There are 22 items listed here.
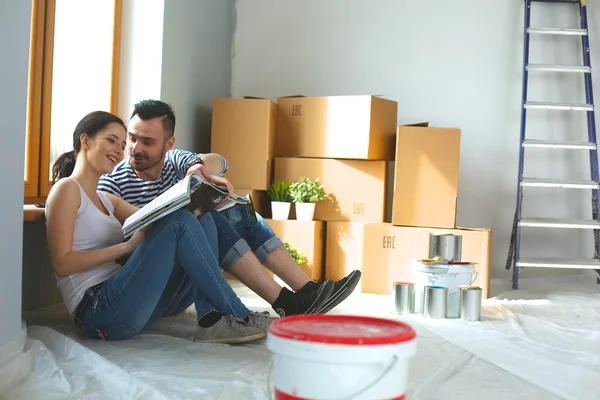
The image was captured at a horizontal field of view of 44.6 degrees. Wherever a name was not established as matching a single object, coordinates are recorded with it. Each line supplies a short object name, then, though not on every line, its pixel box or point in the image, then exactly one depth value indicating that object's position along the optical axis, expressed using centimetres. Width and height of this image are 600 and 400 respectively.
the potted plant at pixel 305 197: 376
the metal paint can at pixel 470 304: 287
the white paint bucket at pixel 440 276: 303
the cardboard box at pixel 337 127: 378
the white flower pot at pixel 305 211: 375
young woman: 203
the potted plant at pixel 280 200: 381
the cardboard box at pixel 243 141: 387
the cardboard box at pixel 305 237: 371
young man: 241
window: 254
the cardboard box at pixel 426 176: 368
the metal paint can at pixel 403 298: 298
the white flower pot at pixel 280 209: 381
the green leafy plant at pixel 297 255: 366
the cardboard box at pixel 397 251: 361
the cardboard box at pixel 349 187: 385
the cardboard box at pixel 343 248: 376
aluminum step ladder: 390
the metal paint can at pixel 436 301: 289
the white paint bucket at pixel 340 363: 108
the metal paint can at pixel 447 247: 314
